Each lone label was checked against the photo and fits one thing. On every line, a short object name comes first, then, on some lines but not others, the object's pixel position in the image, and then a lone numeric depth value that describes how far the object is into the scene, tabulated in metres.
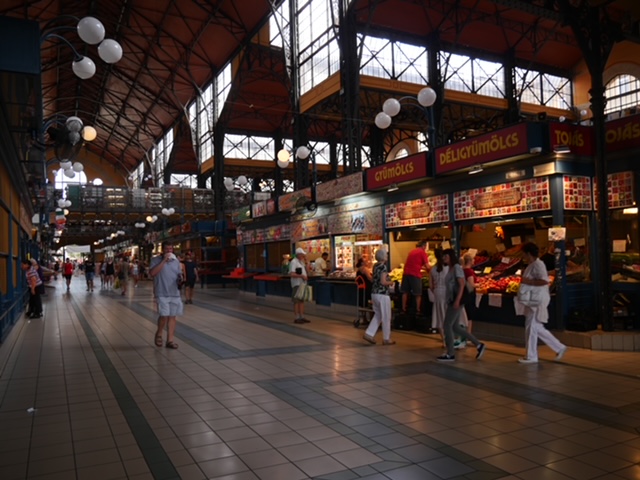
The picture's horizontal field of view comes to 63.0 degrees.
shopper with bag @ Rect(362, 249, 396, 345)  8.29
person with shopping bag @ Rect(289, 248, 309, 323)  11.20
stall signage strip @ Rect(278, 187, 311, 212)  15.57
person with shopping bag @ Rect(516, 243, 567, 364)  6.73
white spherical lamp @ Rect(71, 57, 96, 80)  6.85
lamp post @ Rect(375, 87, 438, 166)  11.07
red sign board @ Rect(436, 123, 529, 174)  8.27
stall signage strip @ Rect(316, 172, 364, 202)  12.95
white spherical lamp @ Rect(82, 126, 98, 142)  10.08
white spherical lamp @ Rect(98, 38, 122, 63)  6.56
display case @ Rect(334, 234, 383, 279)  13.57
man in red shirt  9.53
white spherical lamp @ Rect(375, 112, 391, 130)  12.28
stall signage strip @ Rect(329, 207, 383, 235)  12.68
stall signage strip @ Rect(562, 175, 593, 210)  8.40
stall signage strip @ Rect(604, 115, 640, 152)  7.98
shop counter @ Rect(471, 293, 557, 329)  8.28
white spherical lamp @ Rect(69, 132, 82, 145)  9.45
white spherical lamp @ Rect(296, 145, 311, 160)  16.39
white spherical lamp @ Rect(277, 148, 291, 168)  16.03
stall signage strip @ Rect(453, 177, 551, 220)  8.58
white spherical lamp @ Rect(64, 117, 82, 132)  9.46
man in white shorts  8.15
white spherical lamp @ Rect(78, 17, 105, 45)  6.04
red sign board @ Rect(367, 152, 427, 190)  10.63
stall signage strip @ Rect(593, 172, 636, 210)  8.31
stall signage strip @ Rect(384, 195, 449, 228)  10.64
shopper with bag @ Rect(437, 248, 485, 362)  6.99
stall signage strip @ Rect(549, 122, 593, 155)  8.10
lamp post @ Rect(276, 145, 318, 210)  15.26
